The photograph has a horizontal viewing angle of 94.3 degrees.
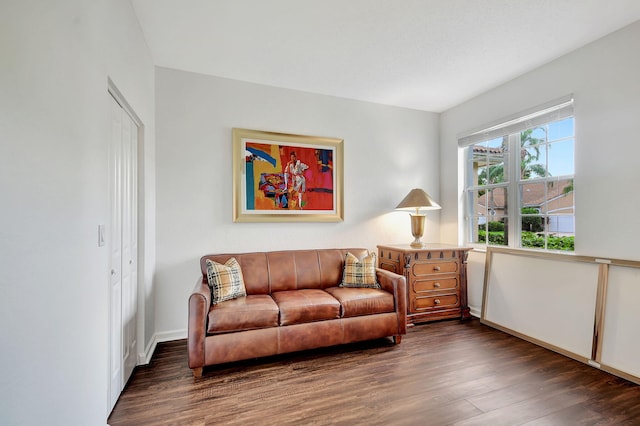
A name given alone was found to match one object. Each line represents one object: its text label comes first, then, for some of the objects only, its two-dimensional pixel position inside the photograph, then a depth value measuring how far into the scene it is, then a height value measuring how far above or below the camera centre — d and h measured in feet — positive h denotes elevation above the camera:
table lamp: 11.79 +0.25
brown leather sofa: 7.60 -2.78
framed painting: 10.69 +1.31
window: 9.48 +1.15
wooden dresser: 11.02 -2.51
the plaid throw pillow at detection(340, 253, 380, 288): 10.31 -2.16
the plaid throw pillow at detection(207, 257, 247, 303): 8.50 -2.05
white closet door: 6.29 -0.89
